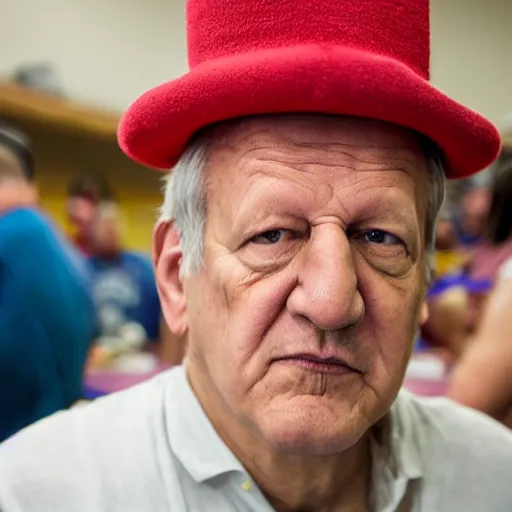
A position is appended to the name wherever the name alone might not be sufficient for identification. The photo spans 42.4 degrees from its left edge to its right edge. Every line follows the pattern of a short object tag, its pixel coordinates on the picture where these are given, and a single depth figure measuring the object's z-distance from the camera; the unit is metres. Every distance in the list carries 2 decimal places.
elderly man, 0.72
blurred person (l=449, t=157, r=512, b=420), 1.30
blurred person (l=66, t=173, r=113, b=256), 3.72
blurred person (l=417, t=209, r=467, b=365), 2.30
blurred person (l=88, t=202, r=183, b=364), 3.39
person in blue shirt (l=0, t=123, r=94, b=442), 1.54
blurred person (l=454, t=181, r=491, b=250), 3.81
